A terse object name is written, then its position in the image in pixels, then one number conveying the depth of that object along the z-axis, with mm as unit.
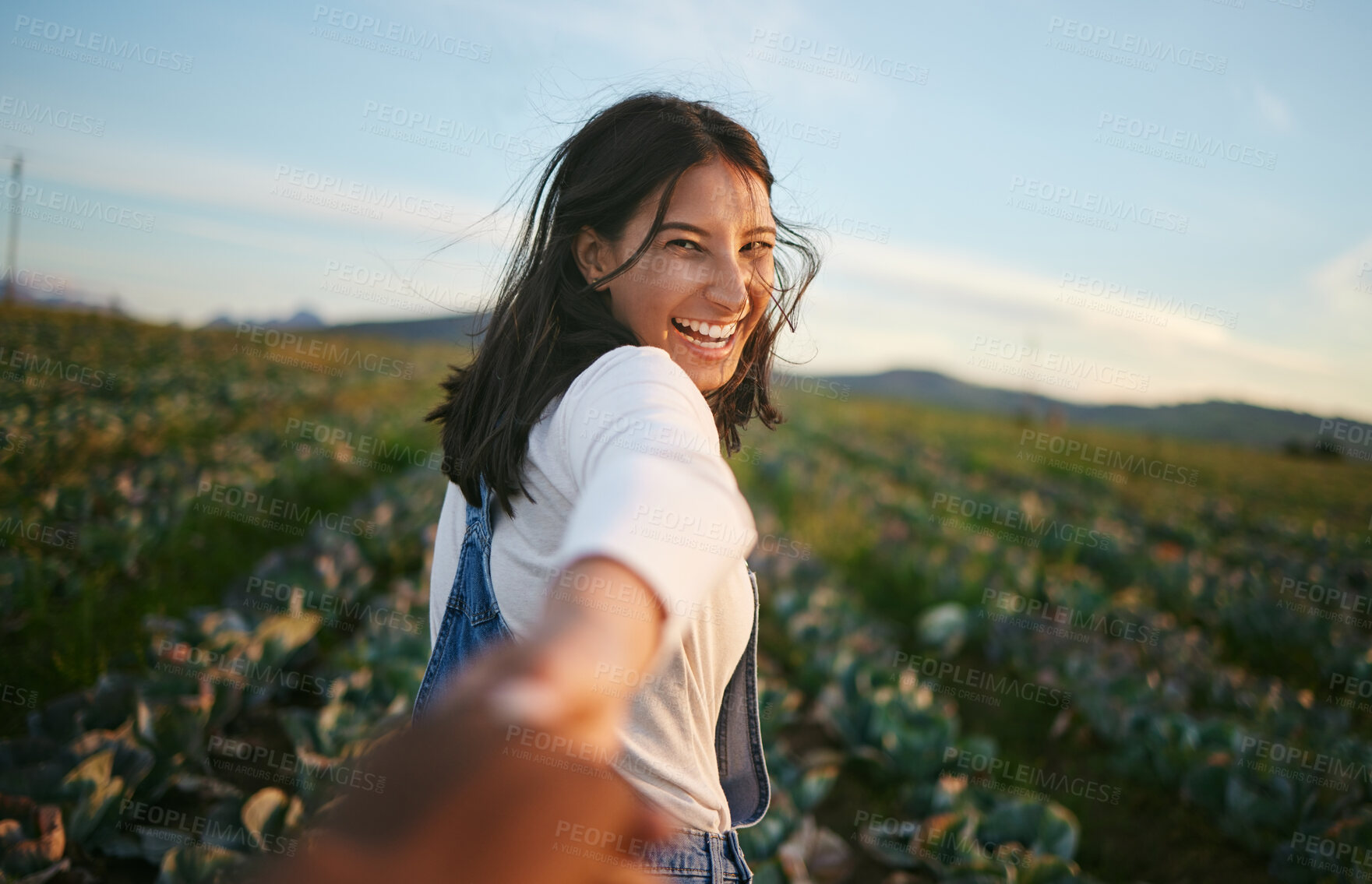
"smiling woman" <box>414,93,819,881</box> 557
